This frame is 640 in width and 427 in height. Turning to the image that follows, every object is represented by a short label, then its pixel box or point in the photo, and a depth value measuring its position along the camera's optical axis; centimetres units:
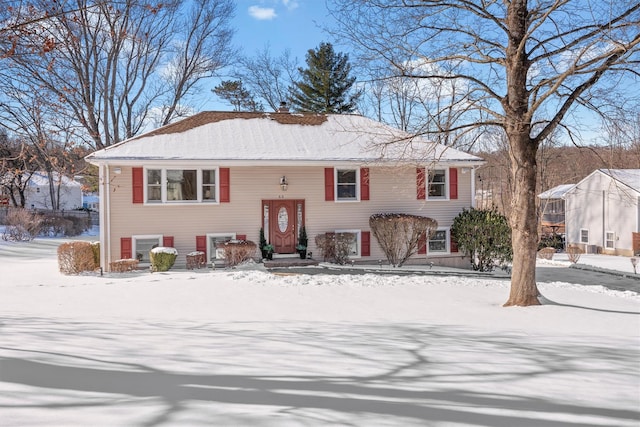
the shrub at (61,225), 2712
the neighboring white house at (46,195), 4814
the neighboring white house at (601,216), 2591
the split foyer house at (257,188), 1407
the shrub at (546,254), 2319
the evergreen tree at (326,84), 3278
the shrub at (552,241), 2953
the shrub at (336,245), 1533
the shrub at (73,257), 1340
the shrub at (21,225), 2350
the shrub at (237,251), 1424
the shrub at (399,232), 1544
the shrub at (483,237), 1526
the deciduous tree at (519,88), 905
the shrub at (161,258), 1336
